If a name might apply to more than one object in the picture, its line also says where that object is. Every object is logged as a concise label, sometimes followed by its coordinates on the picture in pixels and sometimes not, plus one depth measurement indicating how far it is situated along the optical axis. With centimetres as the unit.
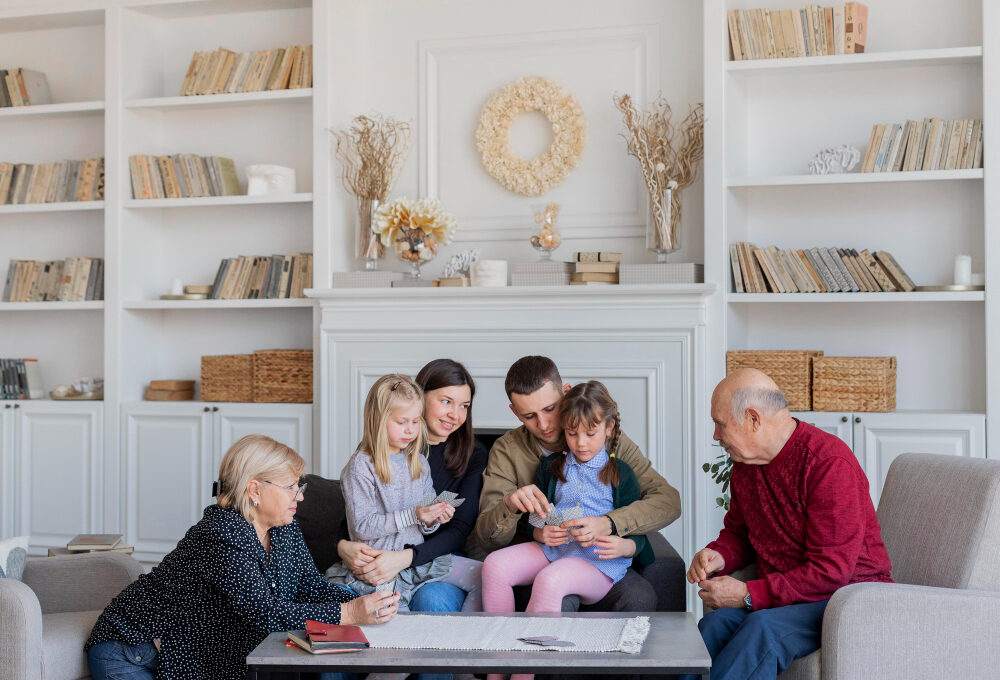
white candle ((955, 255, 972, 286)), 411
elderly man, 242
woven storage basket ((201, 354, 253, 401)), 492
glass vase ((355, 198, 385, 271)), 463
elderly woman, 241
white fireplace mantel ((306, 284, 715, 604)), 418
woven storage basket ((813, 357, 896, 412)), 412
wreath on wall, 460
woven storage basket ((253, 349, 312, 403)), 483
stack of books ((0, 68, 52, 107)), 525
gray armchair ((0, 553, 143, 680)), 239
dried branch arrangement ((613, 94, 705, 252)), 429
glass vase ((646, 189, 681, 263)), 428
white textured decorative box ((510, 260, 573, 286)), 435
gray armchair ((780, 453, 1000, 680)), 232
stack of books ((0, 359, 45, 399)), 528
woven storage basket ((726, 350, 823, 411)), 420
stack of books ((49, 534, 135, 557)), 358
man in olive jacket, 279
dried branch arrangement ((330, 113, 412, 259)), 466
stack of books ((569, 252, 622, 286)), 430
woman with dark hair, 287
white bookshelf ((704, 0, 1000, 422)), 425
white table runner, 216
